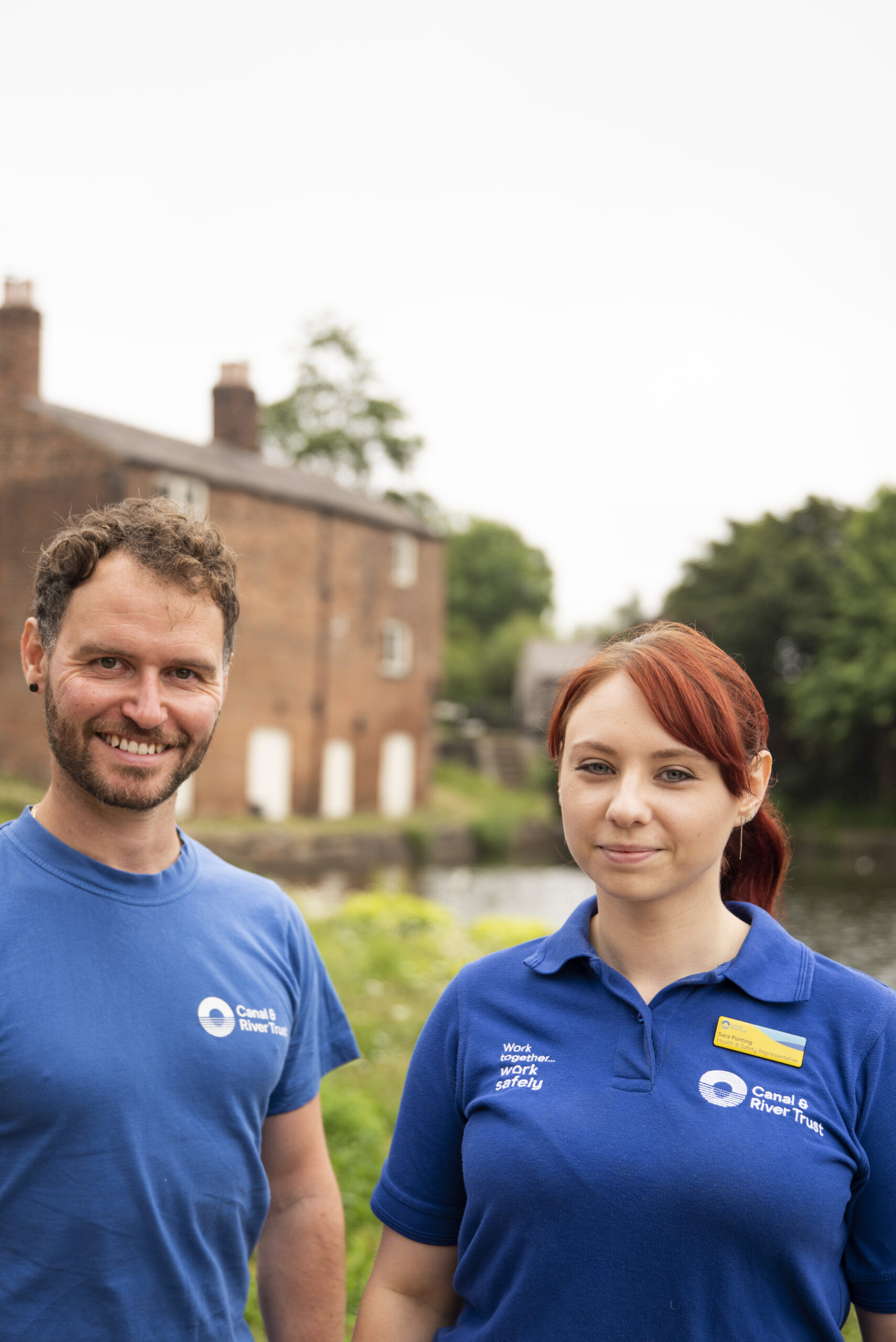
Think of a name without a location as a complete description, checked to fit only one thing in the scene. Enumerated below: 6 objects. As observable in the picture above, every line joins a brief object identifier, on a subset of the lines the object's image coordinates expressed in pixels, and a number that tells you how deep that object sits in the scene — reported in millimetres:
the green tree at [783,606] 43594
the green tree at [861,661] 39938
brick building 28750
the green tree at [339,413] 55781
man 2303
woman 2045
